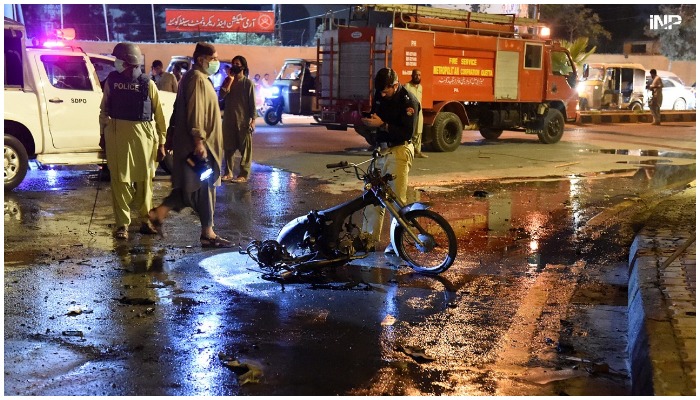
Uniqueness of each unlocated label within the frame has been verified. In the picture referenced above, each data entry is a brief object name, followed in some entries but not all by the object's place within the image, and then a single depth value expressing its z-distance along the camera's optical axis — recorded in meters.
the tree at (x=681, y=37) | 46.06
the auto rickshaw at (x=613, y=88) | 30.91
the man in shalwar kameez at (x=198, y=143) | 7.57
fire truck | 16.91
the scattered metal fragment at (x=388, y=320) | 5.61
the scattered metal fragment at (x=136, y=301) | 5.90
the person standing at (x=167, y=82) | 13.43
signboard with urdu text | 34.91
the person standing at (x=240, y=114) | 12.02
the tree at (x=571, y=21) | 45.22
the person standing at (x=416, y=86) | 15.81
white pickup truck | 10.49
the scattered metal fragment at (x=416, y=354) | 4.89
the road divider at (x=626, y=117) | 28.38
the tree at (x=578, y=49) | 31.39
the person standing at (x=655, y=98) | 26.67
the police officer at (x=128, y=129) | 7.86
